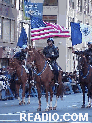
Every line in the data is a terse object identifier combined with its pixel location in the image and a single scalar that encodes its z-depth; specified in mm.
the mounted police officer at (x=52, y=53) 22031
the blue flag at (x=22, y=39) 41312
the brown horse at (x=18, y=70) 27484
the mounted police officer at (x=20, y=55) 27359
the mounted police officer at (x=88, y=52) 23300
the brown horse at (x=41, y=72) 21016
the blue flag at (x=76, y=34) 30859
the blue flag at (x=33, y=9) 43866
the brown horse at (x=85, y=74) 23125
